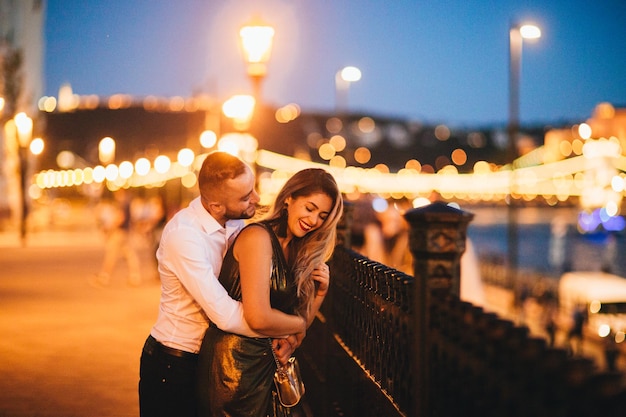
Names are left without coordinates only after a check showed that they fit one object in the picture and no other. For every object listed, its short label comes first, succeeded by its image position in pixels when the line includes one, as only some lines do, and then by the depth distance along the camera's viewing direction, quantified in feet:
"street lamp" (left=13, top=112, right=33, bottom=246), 93.86
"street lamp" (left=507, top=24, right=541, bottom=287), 91.91
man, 11.41
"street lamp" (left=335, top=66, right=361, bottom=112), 130.93
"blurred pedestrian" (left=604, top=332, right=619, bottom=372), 54.08
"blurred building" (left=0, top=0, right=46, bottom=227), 113.80
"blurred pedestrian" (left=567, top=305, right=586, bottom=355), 64.59
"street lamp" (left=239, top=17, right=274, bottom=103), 40.47
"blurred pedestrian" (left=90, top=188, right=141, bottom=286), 54.08
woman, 10.99
